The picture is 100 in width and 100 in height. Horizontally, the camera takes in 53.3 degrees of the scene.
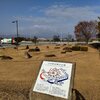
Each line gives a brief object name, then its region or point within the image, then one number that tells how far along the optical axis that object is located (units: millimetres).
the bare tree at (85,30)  29261
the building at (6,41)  31717
